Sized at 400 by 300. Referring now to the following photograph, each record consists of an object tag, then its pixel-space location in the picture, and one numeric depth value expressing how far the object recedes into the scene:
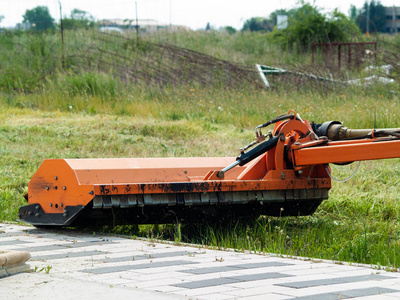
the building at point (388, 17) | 75.15
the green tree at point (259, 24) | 72.75
